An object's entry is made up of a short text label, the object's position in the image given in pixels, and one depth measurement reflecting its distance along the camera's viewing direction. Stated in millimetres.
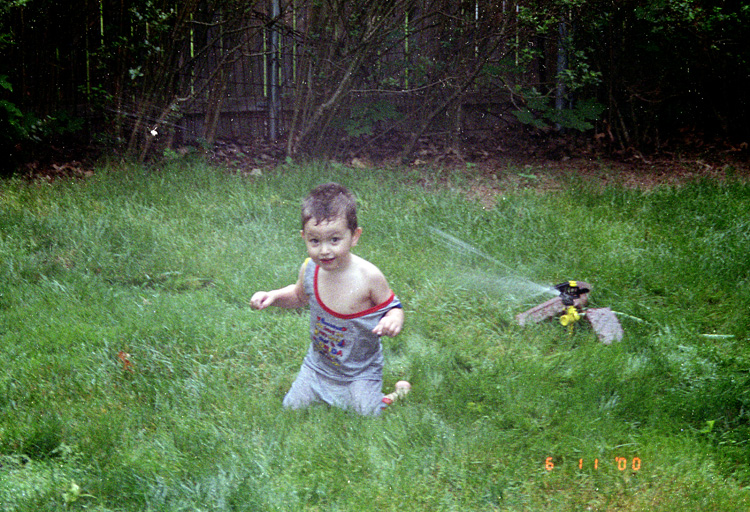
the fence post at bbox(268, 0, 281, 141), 7258
